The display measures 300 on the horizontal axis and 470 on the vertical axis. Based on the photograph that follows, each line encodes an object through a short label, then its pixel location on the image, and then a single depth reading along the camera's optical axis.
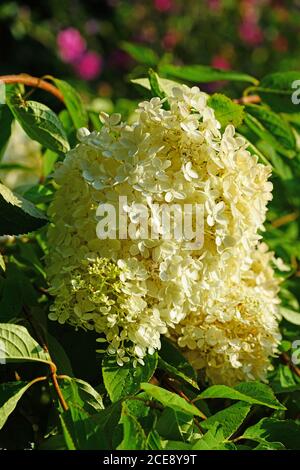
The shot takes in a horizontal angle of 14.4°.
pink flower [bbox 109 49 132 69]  3.87
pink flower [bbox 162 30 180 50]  3.85
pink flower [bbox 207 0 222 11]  3.86
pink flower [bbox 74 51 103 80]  3.65
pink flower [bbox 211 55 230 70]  3.69
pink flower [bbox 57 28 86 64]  3.65
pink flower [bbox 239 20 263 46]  3.86
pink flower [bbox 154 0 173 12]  3.86
